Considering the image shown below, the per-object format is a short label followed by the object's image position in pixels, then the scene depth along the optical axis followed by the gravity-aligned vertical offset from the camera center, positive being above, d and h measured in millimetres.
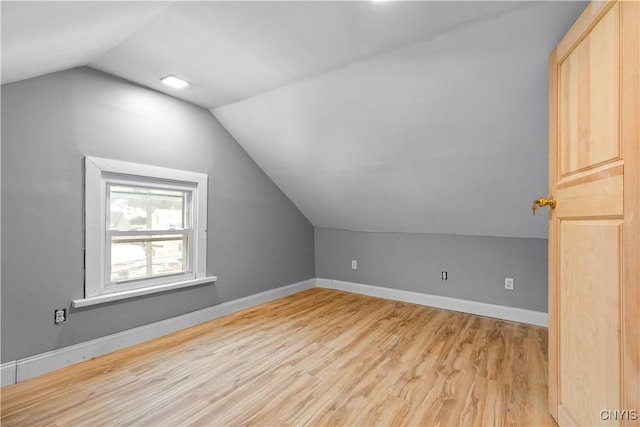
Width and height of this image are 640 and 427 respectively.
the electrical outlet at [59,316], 2095 -729
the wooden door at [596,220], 1018 -21
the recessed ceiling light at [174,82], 2401 +1090
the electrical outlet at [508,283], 3158 -732
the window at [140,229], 2287 -143
